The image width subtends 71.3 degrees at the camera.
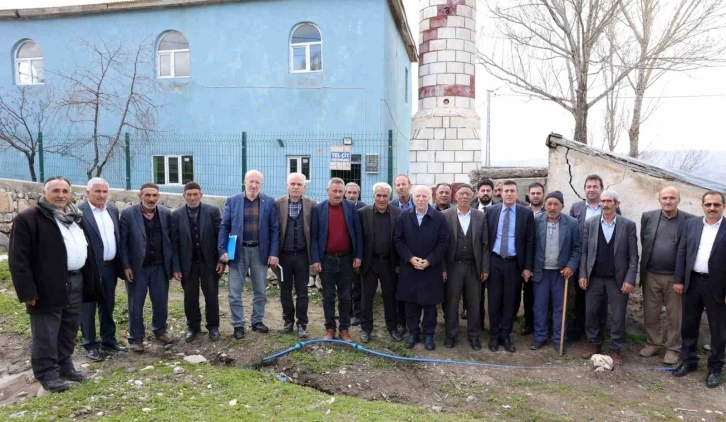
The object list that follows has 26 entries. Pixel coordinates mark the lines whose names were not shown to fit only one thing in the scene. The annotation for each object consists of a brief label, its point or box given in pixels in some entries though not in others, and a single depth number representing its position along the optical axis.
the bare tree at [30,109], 14.18
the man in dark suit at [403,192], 6.62
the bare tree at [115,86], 14.09
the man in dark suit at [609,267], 5.40
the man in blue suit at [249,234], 5.57
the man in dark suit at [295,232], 5.65
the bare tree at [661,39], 12.76
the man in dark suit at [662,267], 5.32
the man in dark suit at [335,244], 5.59
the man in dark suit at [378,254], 5.75
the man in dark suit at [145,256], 5.29
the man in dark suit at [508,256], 5.71
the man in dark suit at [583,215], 5.83
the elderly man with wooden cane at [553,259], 5.66
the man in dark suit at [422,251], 5.62
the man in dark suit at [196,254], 5.55
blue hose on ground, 5.32
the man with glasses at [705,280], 4.89
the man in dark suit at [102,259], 5.04
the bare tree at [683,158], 18.50
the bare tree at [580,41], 11.79
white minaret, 10.78
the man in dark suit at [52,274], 4.23
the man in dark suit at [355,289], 6.59
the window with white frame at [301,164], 13.20
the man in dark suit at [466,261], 5.74
